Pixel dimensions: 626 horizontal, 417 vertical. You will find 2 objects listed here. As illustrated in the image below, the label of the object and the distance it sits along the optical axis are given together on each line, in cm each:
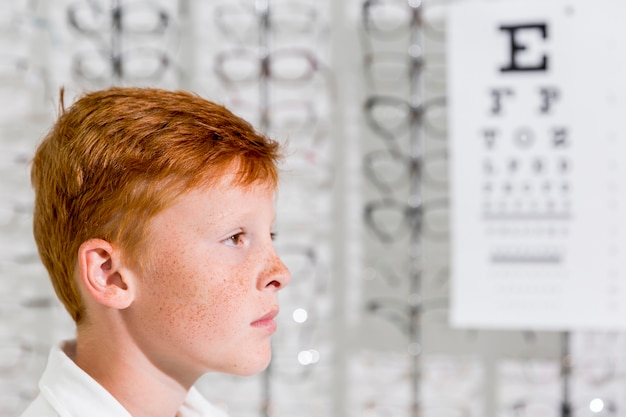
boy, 168
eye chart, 247
